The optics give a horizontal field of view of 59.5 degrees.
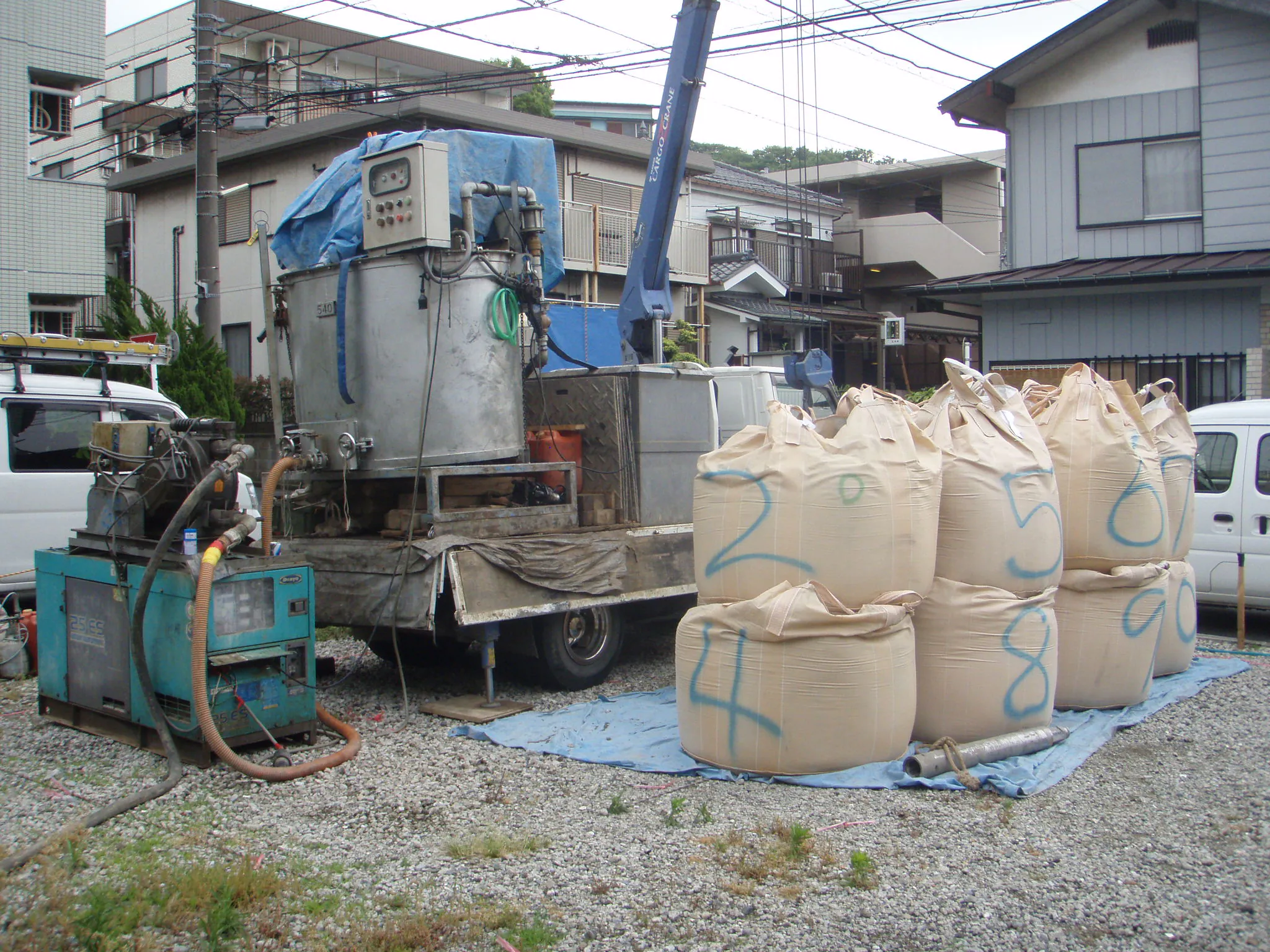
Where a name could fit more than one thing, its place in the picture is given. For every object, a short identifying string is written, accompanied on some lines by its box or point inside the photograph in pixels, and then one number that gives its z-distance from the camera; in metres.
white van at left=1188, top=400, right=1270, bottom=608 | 9.09
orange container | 8.02
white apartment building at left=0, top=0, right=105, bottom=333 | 15.38
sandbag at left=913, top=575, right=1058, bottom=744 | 5.62
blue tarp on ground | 5.26
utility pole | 12.63
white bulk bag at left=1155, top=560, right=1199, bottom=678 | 7.29
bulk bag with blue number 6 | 6.53
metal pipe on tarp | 5.27
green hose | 7.21
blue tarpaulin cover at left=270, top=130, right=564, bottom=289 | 7.33
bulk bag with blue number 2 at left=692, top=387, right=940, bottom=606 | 5.29
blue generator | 5.64
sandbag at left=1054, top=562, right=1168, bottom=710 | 6.46
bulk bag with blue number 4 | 5.16
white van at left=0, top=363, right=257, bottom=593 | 8.98
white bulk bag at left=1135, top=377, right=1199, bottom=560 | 7.43
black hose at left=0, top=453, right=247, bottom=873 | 5.23
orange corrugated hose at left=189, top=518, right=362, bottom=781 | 5.28
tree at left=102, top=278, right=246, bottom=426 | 14.27
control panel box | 6.78
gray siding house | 13.98
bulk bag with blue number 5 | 5.71
